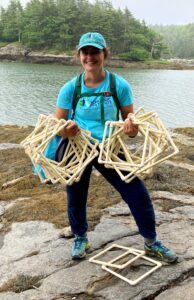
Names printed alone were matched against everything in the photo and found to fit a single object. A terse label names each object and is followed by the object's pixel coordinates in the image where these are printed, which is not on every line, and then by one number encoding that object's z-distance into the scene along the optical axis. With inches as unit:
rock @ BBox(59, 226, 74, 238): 192.4
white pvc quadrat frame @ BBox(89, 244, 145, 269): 161.4
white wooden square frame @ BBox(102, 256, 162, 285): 151.1
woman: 150.3
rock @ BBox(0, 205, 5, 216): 226.2
